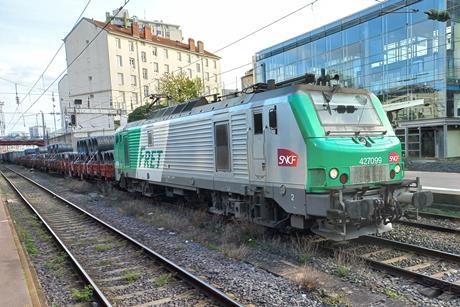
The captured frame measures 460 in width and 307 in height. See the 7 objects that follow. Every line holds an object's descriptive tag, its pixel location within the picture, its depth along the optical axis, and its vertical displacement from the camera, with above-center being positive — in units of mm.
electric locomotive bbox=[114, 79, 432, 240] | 6582 -480
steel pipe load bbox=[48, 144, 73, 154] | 36391 -134
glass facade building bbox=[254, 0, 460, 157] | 26969 +5044
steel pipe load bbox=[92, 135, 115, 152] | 21562 +82
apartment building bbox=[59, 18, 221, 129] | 57903 +12319
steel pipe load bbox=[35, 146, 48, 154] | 43225 -282
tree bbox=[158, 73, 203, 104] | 33219 +4706
